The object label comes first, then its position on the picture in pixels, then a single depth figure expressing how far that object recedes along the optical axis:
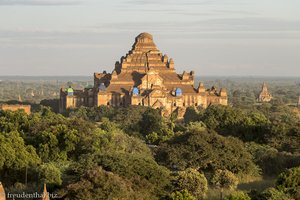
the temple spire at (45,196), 25.86
